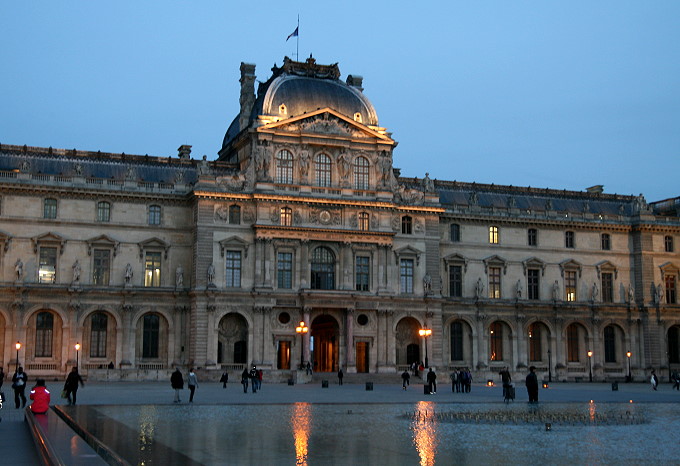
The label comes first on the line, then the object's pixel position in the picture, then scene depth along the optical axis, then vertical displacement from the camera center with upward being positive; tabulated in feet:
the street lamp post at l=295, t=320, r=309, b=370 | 230.48 +4.81
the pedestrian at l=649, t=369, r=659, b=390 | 209.97 -7.36
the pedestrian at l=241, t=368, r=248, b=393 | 171.28 -5.38
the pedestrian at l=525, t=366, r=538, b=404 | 141.08 -5.59
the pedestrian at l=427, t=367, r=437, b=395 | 172.88 -5.27
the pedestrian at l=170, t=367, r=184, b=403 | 134.21 -4.40
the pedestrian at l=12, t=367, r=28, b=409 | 120.16 -4.51
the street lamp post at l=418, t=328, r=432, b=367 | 214.90 +4.37
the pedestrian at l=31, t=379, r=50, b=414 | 101.86 -5.22
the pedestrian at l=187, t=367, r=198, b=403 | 137.49 -4.71
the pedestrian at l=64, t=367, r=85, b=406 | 123.95 -4.26
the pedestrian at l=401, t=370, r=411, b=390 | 195.62 -5.91
